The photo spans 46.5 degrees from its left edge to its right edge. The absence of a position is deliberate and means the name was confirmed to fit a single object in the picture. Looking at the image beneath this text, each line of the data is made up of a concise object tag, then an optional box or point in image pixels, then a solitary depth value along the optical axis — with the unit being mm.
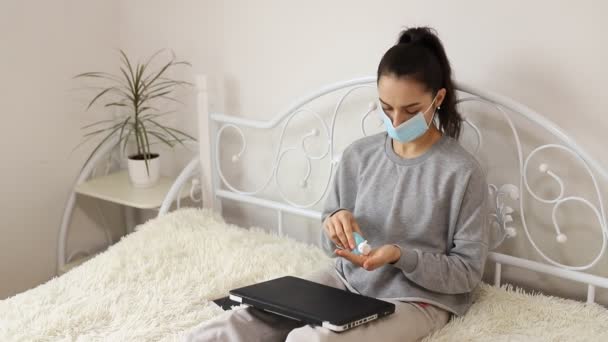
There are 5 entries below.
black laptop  1355
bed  1547
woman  1456
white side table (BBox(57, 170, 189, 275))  2255
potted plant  2355
